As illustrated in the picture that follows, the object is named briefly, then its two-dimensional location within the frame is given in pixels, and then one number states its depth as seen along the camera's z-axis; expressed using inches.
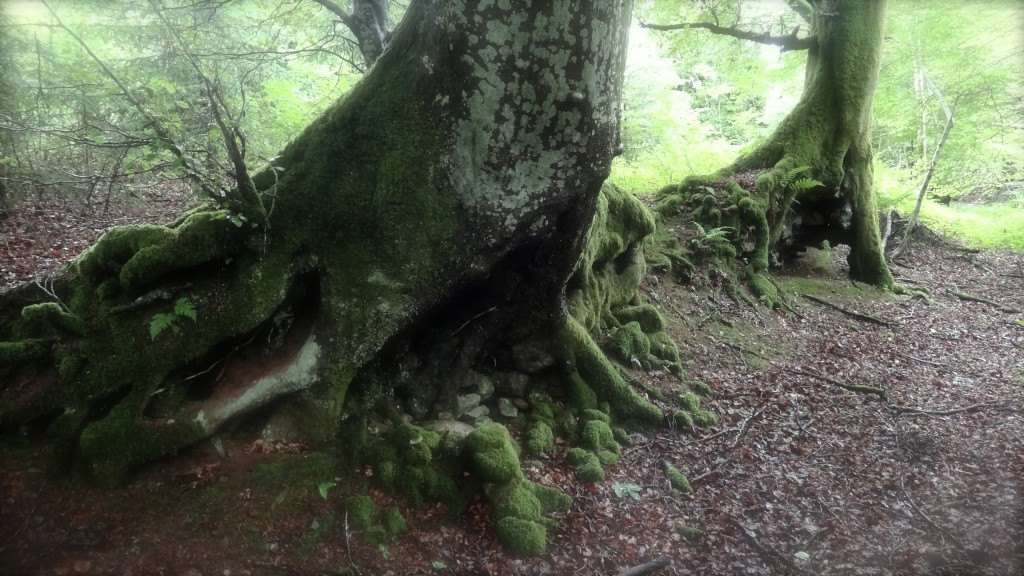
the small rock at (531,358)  213.0
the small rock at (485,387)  205.0
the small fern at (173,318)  136.5
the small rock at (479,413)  195.9
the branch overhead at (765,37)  421.7
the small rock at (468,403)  195.1
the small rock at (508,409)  202.5
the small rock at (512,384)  210.8
